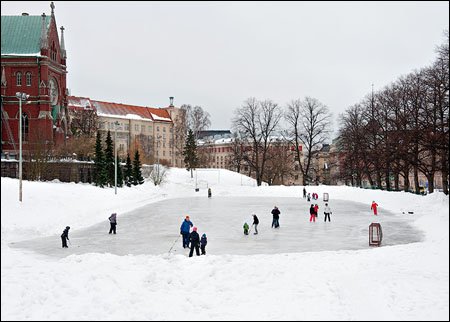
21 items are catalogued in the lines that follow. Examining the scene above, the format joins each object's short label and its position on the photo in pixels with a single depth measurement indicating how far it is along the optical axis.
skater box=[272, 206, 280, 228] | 29.00
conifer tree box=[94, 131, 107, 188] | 52.50
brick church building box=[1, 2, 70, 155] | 56.75
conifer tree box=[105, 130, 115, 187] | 55.31
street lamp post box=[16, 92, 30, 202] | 27.67
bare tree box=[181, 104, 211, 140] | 108.88
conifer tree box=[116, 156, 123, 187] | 57.54
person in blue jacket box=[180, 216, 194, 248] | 21.53
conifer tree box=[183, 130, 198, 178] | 88.56
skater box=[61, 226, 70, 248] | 21.95
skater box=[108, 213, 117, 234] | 26.47
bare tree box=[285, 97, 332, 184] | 75.88
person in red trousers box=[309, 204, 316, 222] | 32.10
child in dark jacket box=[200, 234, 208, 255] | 19.56
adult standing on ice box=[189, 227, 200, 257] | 19.12
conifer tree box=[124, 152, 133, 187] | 61.56
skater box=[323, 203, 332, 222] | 32.78
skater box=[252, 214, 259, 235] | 26.27
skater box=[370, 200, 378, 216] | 37.21
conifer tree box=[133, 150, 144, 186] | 65.62
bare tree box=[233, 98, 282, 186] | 78.25
